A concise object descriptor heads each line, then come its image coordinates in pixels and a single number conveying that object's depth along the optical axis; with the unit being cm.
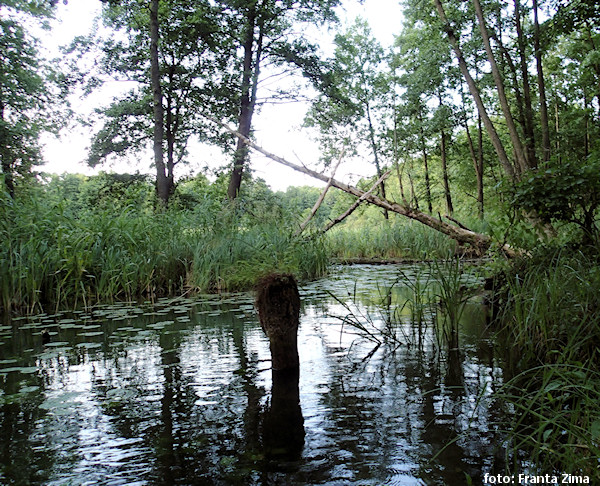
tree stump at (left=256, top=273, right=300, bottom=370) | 323
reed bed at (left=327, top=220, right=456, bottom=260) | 1255
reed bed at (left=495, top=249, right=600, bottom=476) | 163
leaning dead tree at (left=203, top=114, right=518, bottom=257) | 709
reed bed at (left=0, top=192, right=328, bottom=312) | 623
